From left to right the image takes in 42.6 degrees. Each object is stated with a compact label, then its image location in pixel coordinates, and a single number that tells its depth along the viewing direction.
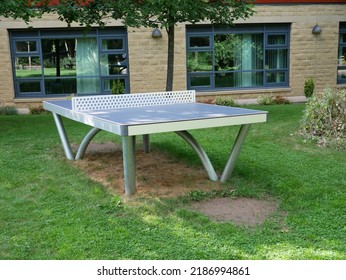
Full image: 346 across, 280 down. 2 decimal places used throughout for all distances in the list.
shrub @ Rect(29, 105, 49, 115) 14.89
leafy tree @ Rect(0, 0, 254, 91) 10.33
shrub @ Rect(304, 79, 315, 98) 16.50
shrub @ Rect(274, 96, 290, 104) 16.44
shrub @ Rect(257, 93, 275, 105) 16.03
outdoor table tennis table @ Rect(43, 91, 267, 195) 5.24
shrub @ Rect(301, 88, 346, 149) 8.91
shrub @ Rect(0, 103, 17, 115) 15.06
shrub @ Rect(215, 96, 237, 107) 15.49
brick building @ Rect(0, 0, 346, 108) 15.56
